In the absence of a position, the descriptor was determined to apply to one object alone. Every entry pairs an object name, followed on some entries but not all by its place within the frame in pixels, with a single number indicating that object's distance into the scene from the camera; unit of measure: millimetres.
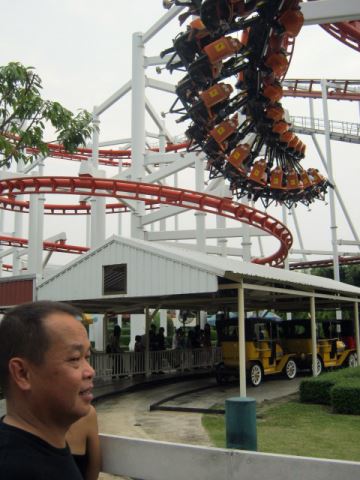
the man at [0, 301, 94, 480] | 1630
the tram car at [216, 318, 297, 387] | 14602
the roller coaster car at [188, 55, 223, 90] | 12953
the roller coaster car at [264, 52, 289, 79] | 13695
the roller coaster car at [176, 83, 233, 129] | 13883
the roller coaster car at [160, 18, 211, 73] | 12727
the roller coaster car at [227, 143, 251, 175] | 16875
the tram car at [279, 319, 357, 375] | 17156
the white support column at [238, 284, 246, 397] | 10867
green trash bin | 5195
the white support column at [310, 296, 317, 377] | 14688
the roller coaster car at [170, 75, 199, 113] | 14047
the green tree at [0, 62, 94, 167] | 8484
